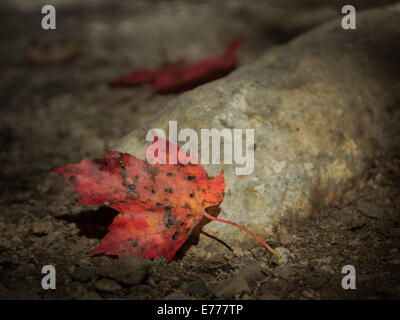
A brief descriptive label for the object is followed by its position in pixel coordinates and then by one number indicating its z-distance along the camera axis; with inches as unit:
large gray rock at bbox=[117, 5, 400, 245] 20.3
